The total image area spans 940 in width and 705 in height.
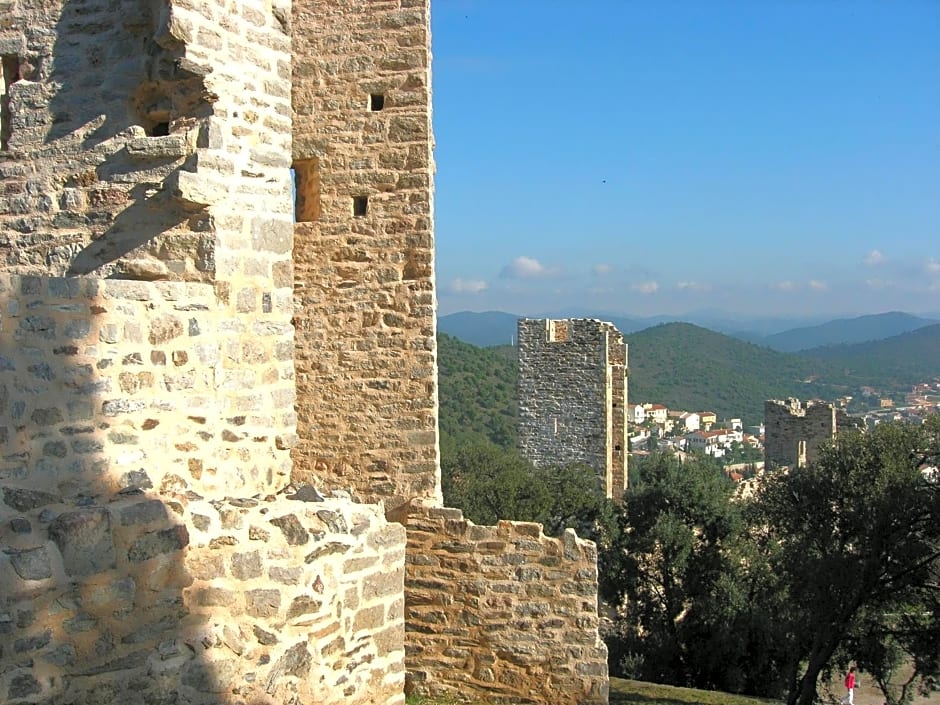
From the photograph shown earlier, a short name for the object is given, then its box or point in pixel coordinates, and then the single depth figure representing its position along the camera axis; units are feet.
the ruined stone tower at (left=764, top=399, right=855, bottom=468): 92.79
